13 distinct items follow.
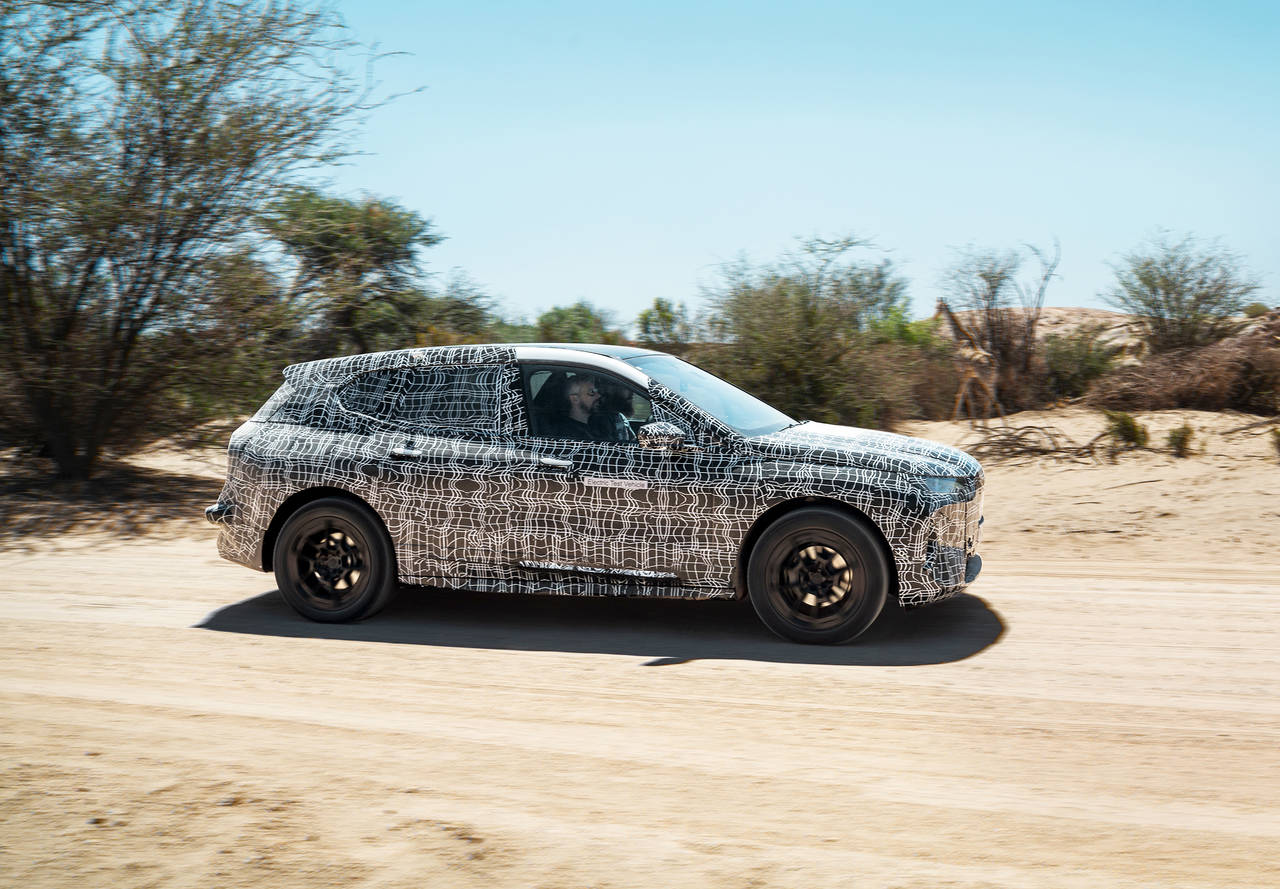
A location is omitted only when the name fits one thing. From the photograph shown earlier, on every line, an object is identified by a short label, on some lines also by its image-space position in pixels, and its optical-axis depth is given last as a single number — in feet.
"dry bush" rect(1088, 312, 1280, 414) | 62.28
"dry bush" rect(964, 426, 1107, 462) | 48.97
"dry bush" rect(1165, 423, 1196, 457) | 46.85
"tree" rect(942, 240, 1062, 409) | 75.25
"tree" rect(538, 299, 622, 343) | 70.44
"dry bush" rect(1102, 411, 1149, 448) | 48.32
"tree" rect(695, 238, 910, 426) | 56.13
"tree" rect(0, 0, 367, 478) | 44.11
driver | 24.18
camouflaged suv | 22.08
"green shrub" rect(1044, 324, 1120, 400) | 77.36
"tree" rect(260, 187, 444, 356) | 51.83
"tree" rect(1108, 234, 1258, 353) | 78.69
